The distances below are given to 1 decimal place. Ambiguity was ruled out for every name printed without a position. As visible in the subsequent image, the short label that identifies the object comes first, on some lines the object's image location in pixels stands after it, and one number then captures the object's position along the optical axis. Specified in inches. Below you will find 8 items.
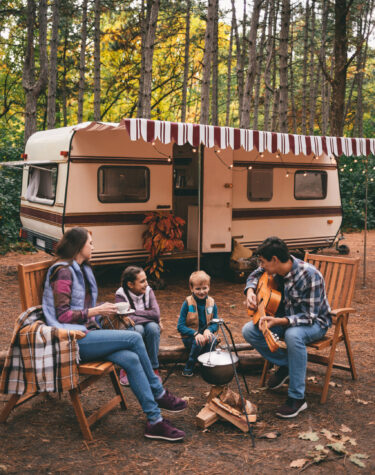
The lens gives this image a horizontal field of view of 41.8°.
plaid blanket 127.7
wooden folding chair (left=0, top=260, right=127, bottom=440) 132.2
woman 133.6
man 148.9
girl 166.9
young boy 172.6
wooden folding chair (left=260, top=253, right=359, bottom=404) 160.1
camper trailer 292.7
